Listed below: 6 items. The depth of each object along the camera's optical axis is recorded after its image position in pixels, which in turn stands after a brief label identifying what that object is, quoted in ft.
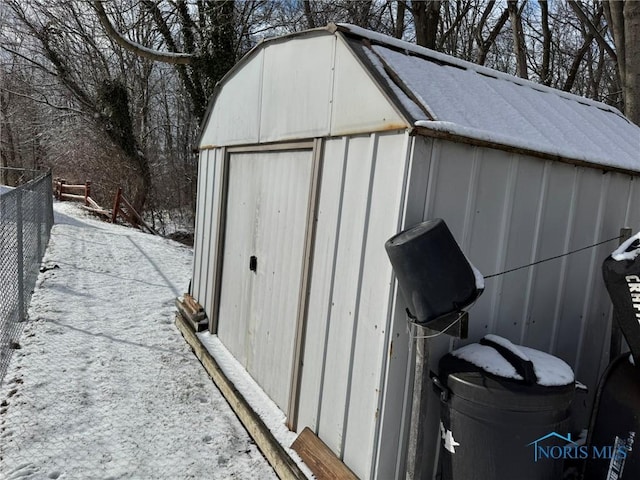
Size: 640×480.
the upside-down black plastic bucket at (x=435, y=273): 6.66
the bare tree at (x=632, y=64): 21.09
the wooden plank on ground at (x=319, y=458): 8.41
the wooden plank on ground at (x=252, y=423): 9.55
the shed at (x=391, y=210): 7.69
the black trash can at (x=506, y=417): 6.73
